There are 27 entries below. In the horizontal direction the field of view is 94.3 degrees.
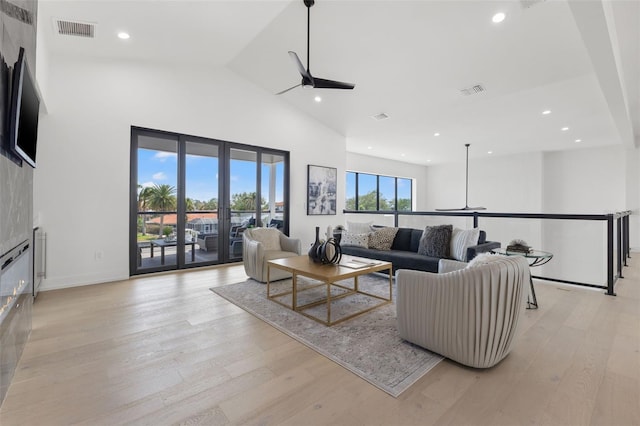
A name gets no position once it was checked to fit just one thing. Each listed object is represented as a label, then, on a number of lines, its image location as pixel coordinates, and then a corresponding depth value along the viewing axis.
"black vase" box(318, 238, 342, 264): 3.39
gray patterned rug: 2.02
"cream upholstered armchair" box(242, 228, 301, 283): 4.21
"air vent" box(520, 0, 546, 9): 3.09
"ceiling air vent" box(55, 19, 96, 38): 3.45
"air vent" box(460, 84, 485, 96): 4.80
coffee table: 2.92
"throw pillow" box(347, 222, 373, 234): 5.31
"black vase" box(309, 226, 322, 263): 3.48
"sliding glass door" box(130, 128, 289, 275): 4.81
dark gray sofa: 3.93
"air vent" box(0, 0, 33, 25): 1.71
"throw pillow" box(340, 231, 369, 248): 5.07
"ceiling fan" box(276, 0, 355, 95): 3.47
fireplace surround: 1.74
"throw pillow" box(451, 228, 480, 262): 3.93
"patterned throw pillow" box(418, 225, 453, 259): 4.14
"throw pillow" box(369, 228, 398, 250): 4.96
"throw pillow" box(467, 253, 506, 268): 2.08
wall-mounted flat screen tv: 1.82
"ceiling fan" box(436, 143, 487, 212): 10.57
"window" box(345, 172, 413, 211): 9.66
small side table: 3.17
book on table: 3.31
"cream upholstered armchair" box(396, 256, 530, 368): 1.99
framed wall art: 6.91
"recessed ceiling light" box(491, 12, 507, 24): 3.36
